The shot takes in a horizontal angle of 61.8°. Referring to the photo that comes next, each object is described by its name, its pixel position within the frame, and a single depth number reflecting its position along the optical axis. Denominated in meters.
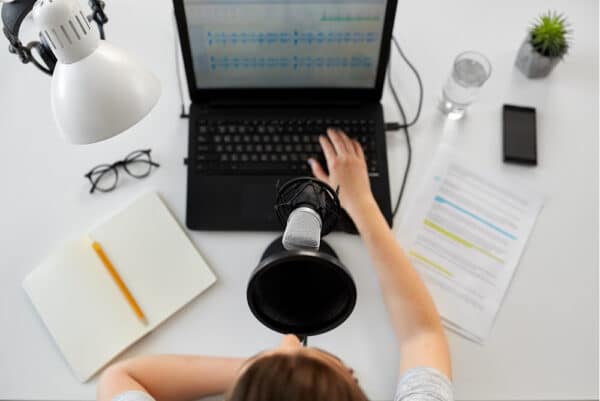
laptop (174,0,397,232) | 0.84
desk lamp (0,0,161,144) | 0.53
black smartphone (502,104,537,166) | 0.97
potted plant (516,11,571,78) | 0.97
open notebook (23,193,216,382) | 0.83
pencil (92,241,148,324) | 0.84
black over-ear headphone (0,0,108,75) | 0.59
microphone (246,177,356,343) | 0.53
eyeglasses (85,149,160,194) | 0.94
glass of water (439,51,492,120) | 0.97
